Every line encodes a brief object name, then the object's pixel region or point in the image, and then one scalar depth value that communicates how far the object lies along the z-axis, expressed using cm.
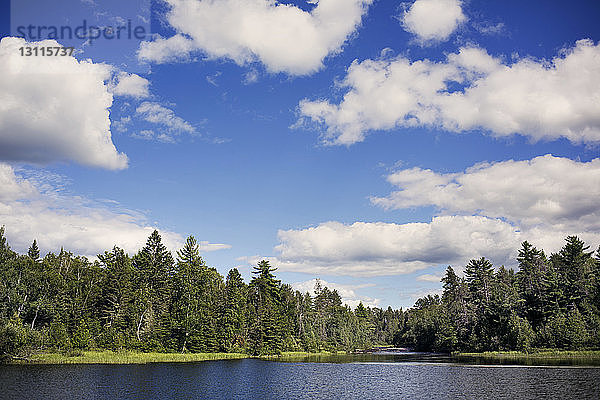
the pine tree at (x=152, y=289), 10912
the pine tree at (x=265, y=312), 12275
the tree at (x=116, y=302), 10275
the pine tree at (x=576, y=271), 11488
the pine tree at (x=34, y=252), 12988
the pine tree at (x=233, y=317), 11849
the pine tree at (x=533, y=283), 11988
